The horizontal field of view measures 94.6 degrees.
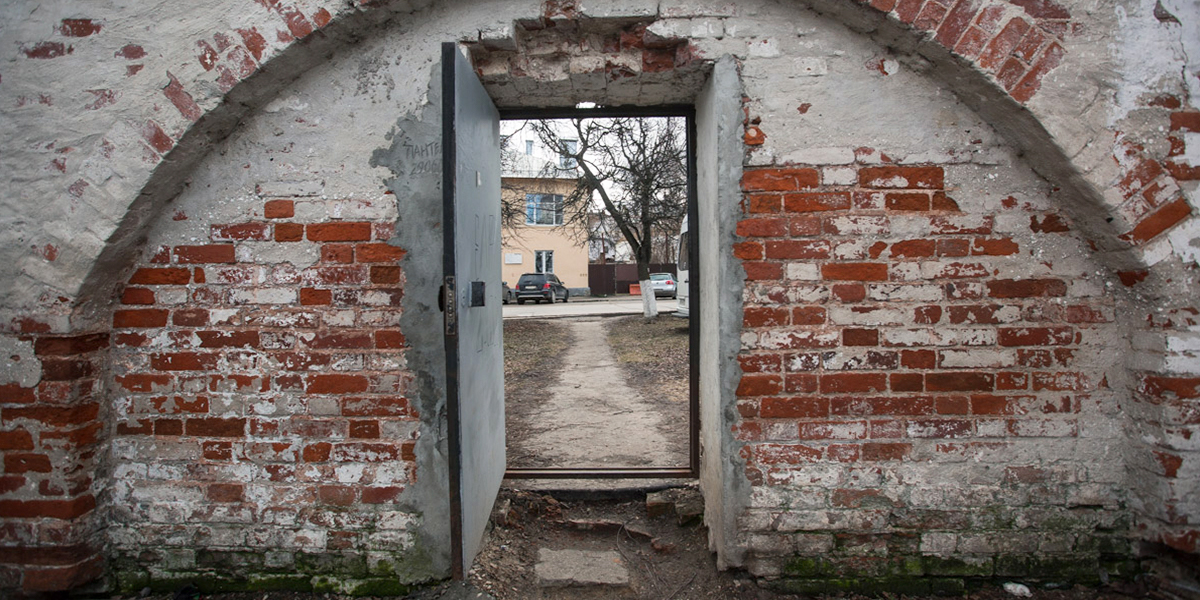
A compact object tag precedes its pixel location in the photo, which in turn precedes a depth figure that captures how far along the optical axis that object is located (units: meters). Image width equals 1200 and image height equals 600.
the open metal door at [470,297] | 1.90
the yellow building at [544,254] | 24.62
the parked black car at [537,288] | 21.06
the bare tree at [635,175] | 11.63
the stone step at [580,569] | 2.41
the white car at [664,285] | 22.24
